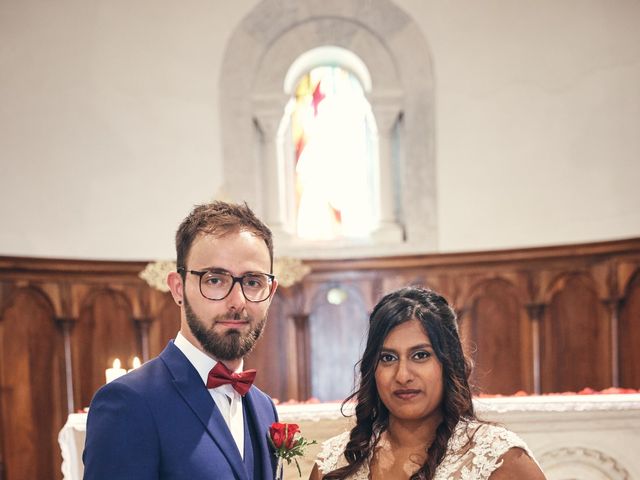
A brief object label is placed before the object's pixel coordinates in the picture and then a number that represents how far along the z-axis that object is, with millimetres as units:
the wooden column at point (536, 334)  5895
